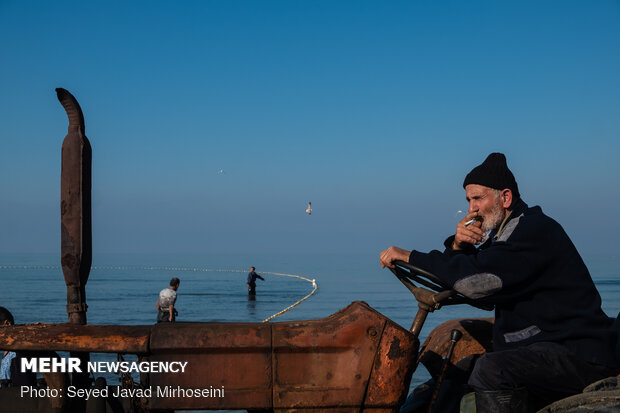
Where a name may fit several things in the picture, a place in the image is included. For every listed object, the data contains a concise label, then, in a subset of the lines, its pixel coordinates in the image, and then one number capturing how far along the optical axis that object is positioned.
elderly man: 2.96
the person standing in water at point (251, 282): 31.73
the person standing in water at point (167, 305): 13.37
